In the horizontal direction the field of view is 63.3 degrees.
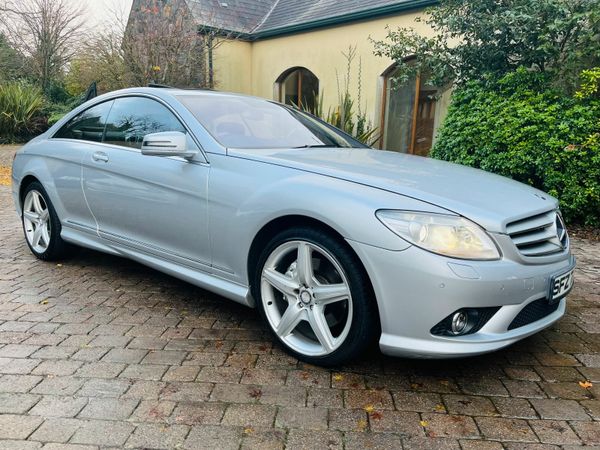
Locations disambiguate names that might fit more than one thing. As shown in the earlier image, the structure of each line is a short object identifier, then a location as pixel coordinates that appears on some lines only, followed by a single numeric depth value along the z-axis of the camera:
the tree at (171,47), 13.67
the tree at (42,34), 20.28
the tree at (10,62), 20.99
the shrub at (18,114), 15.46
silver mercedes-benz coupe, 2.28
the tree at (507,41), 6.17
